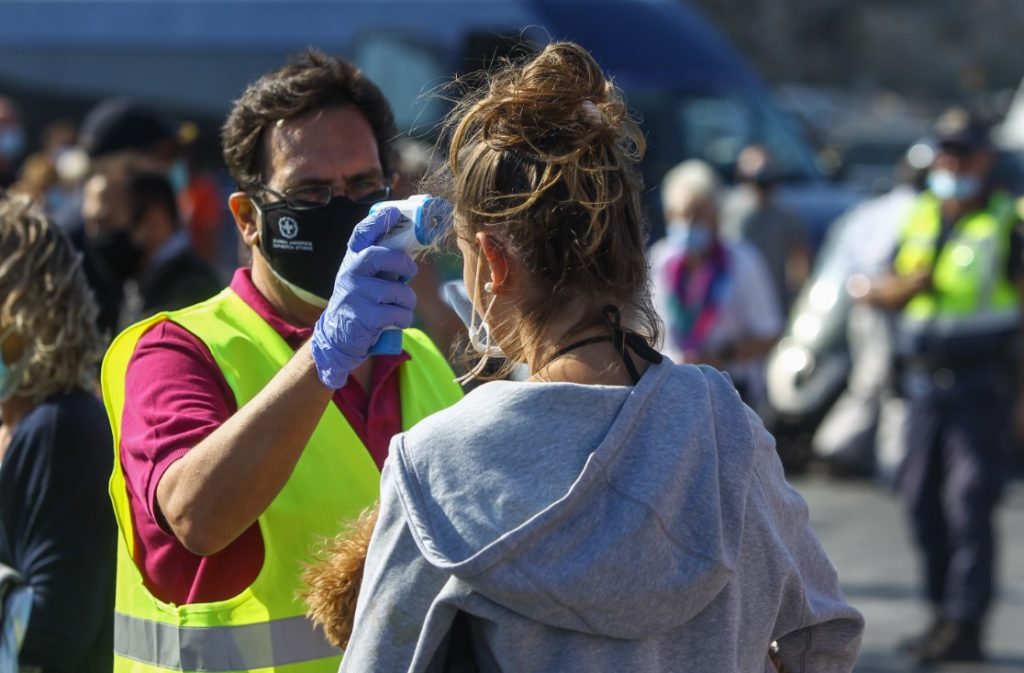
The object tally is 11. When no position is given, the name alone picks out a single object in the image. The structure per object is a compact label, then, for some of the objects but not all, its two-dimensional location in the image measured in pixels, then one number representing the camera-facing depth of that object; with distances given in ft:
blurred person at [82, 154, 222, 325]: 36.52
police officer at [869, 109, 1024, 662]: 41.37
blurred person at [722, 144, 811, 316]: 74.33
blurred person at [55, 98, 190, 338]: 44.98
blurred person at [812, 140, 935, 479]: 61.87
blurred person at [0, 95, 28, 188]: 65.92
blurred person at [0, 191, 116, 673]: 18.53
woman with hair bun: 12.21
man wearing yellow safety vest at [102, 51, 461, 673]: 14.48
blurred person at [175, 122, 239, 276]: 58.34
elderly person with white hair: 47.65
